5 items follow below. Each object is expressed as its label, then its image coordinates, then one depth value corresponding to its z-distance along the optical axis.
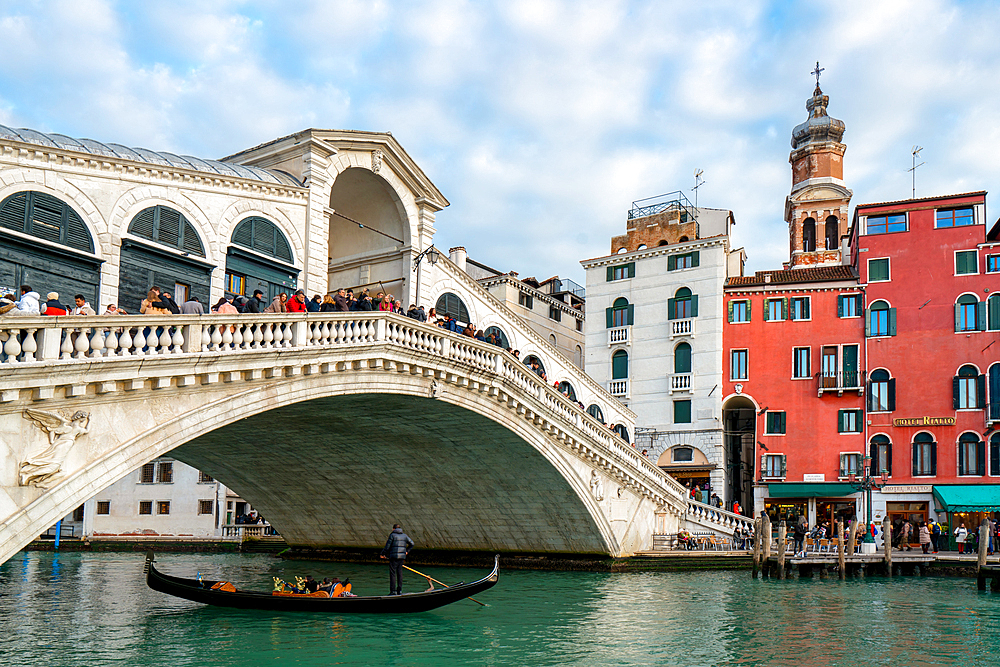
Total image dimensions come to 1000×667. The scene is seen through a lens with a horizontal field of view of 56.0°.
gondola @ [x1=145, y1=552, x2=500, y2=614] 12.77
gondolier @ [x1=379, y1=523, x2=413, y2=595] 13.63
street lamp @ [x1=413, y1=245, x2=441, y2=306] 19.66
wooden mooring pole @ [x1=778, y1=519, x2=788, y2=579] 19.03
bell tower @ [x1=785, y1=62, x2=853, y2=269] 36.56
